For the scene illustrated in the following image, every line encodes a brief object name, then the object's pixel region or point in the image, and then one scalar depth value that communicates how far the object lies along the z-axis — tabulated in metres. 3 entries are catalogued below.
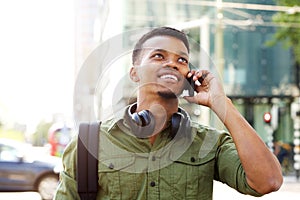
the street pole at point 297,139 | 24.44
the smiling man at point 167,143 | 2.27
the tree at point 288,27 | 21.09
